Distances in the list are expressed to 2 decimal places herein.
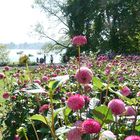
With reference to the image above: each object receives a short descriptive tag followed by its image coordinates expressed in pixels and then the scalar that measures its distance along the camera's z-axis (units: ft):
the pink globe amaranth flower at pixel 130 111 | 3.10
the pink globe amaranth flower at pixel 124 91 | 3.61
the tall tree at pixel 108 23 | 52.51
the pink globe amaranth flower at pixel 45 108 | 3.65
